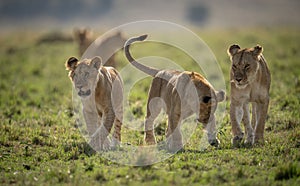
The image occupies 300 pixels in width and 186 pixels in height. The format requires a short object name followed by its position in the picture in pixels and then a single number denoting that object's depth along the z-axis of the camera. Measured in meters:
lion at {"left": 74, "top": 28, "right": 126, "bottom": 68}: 35.46
